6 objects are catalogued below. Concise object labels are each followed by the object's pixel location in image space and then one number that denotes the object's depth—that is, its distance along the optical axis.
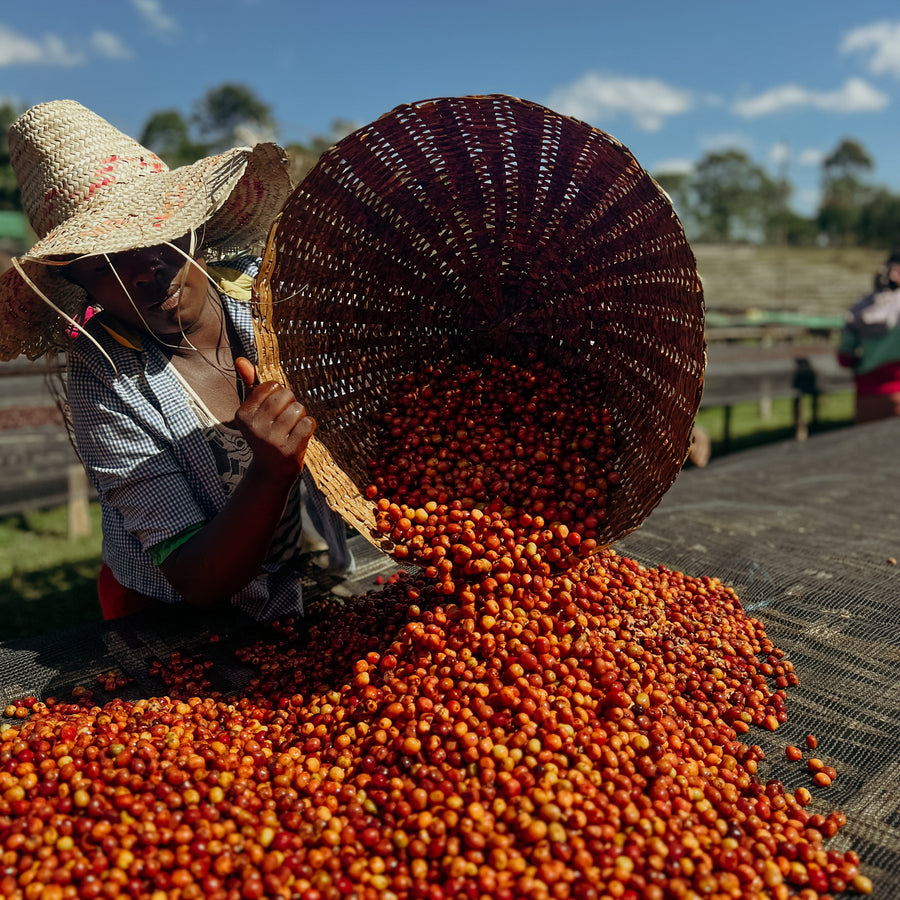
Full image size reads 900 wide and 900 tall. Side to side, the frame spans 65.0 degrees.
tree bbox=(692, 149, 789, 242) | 65.44
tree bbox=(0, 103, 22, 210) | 31.38
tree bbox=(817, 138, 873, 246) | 50.09
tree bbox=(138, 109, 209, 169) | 51.10
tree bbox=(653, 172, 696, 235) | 69.04
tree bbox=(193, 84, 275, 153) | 63.09
